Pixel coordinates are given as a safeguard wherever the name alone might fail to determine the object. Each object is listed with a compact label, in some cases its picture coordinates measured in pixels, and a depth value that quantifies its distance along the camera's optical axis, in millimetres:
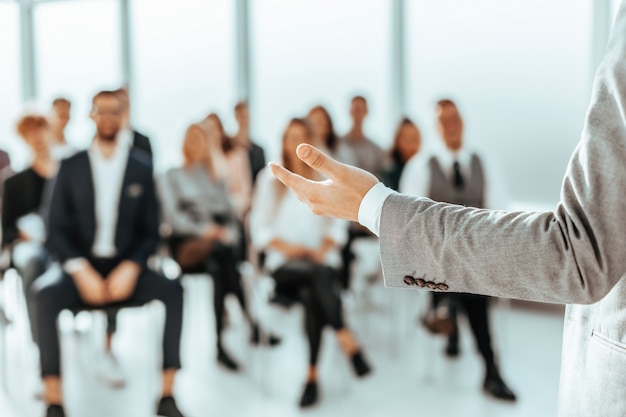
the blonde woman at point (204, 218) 3998
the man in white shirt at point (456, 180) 3391
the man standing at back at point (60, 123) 4040
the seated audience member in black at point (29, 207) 3584
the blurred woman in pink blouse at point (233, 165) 4586
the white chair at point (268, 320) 3439
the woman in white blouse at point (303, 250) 3414
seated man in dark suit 3004
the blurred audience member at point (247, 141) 5125
